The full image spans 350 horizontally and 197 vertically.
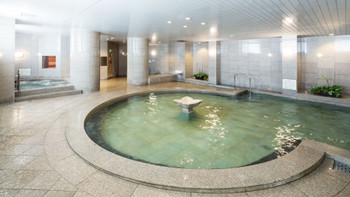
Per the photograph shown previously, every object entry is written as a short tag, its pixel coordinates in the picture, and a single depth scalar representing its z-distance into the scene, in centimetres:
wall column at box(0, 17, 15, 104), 662
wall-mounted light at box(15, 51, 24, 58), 1228
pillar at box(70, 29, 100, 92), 946
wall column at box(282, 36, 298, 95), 951
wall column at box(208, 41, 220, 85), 1310
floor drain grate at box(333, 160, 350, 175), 315
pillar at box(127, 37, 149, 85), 1219
